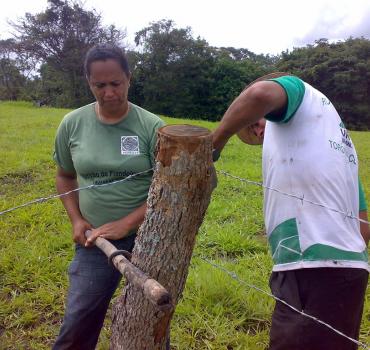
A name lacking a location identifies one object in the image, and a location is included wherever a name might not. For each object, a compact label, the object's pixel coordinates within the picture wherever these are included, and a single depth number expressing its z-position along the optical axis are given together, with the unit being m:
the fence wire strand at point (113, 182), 1.73
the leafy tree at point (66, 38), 21.56
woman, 1.74
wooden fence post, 1.20
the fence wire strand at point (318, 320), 1.39
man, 1.40
